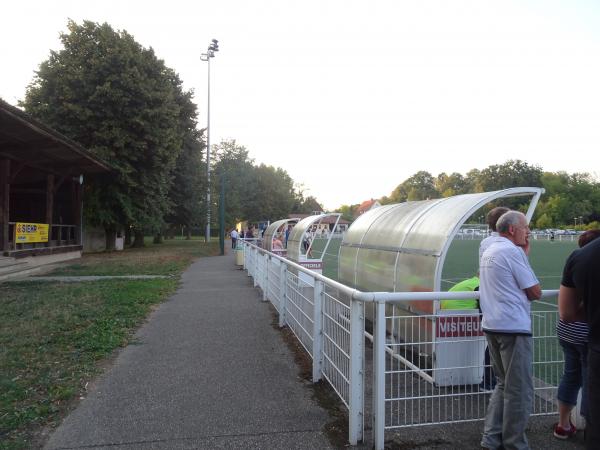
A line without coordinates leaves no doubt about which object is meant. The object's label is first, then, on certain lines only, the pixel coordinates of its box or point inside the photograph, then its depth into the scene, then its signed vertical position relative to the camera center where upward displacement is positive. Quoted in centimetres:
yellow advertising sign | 1861 -17
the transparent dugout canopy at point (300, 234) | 1587 -12
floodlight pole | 3434 +739
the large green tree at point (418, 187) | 13062 +1165
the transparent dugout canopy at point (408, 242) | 588 -15
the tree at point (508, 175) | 10644 +1221
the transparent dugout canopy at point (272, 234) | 2133 -18
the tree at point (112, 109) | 2578 +627
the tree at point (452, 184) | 11995 +1186
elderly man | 340 -58
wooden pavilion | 1620 +220
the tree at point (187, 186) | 3572 +324
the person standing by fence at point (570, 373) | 383 -111
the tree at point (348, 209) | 14035 +703
